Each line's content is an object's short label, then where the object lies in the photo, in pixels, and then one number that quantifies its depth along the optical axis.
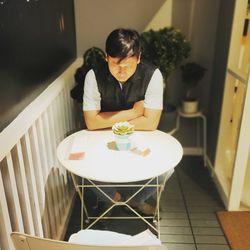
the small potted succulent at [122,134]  1.50
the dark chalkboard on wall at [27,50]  1.22
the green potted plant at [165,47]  2.29
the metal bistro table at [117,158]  1.34
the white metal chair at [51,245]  0.80
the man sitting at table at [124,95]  1.75
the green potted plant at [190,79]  2.52
